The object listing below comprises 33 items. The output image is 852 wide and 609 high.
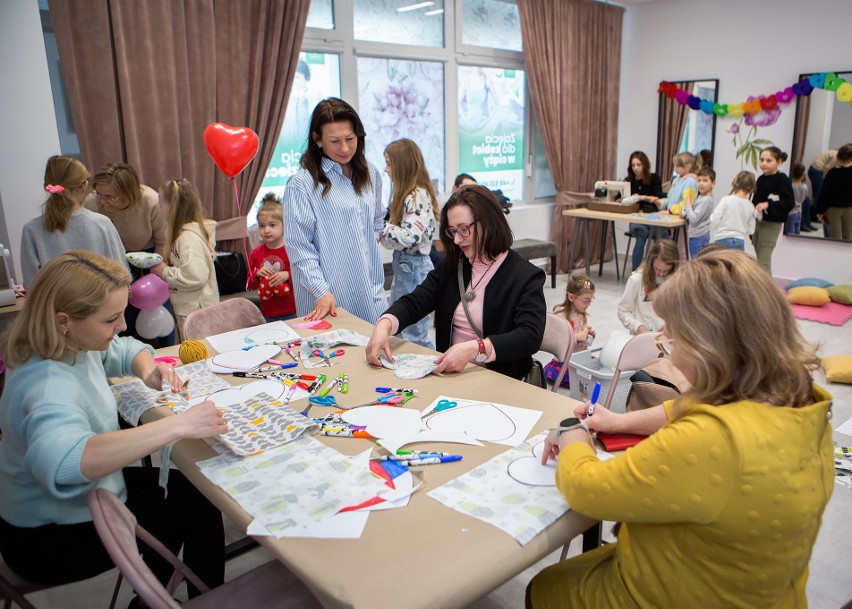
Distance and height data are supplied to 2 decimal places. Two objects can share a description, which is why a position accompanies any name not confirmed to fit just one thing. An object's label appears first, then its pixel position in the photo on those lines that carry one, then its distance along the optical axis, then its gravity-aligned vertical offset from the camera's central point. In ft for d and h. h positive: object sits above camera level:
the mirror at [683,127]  21.07 +0.63
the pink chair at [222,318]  7.91 -2.06
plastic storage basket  8.32 -3.01
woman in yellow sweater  3.23 -1.58
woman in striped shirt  8.01 -0.78
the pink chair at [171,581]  3.37 -2.63
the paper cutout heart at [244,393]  5.62 -2.09
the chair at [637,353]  5.90 -1.86
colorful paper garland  18.02 +1.47
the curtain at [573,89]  20.24 +1.91
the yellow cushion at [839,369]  12.06 -4.16
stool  19.01 -2.93
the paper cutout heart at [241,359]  6.42 -2.06
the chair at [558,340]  7.17 -2.11
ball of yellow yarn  6.73 -2.02
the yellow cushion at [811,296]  16.85 -3.90
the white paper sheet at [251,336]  7.22 -2.06
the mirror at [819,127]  18.22 +0.49
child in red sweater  10.61 -1.90
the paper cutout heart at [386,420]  4.95 -2.09
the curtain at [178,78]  12.48 +1.58
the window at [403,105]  17.47 +1.27
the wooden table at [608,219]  18.28 -2.09
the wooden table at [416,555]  3.26 -2.15
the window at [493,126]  19.90 +0.73
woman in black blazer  6.63 -1.51
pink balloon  10.49 -2.16
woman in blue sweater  4.14 -1.78
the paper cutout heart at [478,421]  4.89 -2.08
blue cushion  18.28 -3.86
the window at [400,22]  16.90 +3.46
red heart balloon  11.57 +0.15
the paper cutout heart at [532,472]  4.21 -2.11
